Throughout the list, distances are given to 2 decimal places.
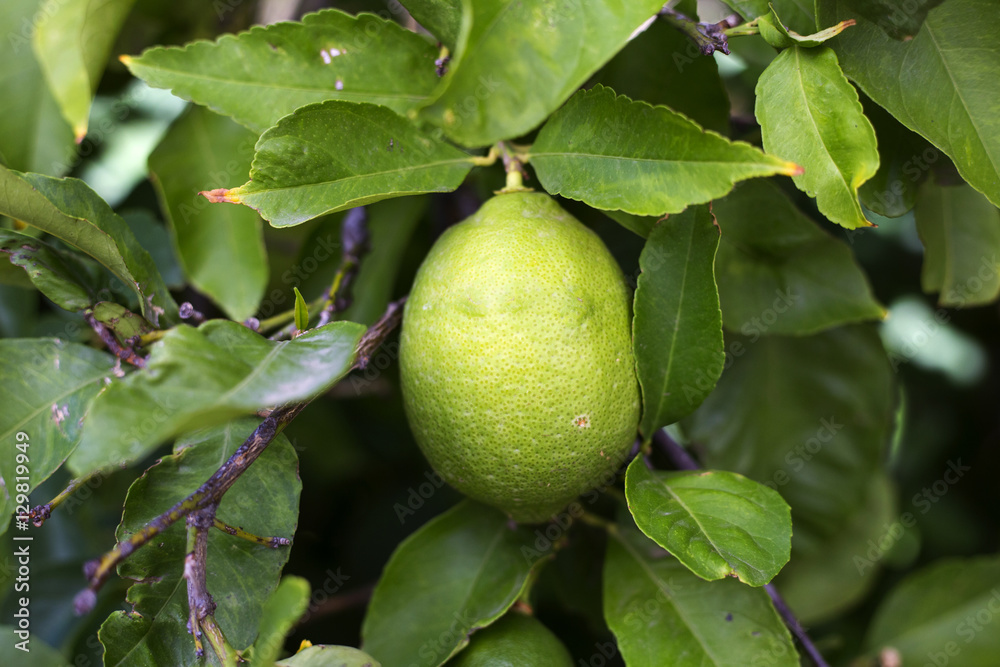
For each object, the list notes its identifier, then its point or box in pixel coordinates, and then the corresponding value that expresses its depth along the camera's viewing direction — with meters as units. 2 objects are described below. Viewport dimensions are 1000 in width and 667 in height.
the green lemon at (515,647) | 0.52
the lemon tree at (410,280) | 0.49
